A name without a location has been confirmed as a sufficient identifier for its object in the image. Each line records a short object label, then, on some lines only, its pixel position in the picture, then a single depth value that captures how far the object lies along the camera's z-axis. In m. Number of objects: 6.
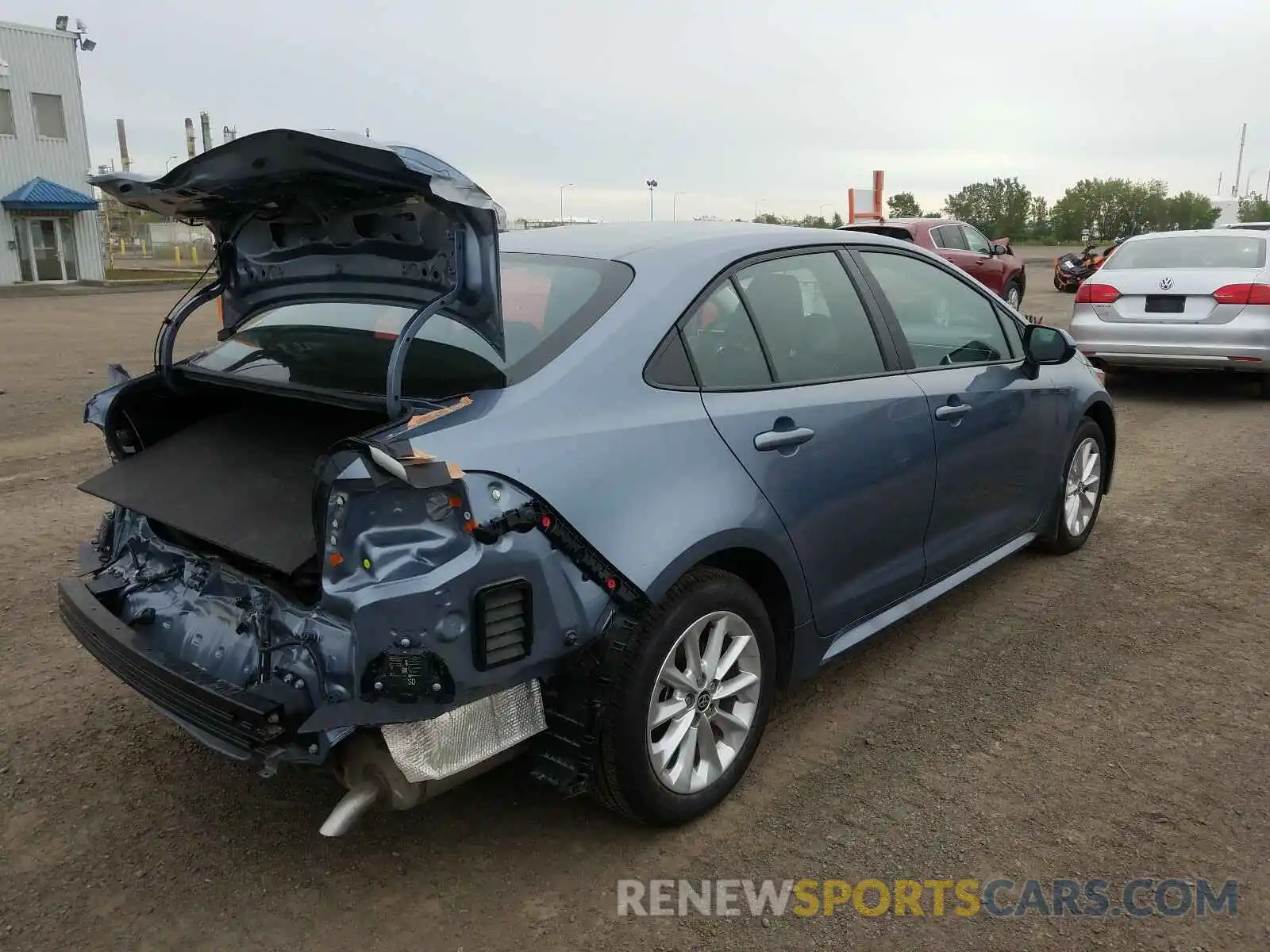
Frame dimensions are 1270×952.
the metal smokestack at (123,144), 60.84
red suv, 14.92
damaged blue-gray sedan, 2.32
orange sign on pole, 25.28
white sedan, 8.78
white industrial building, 29.61
